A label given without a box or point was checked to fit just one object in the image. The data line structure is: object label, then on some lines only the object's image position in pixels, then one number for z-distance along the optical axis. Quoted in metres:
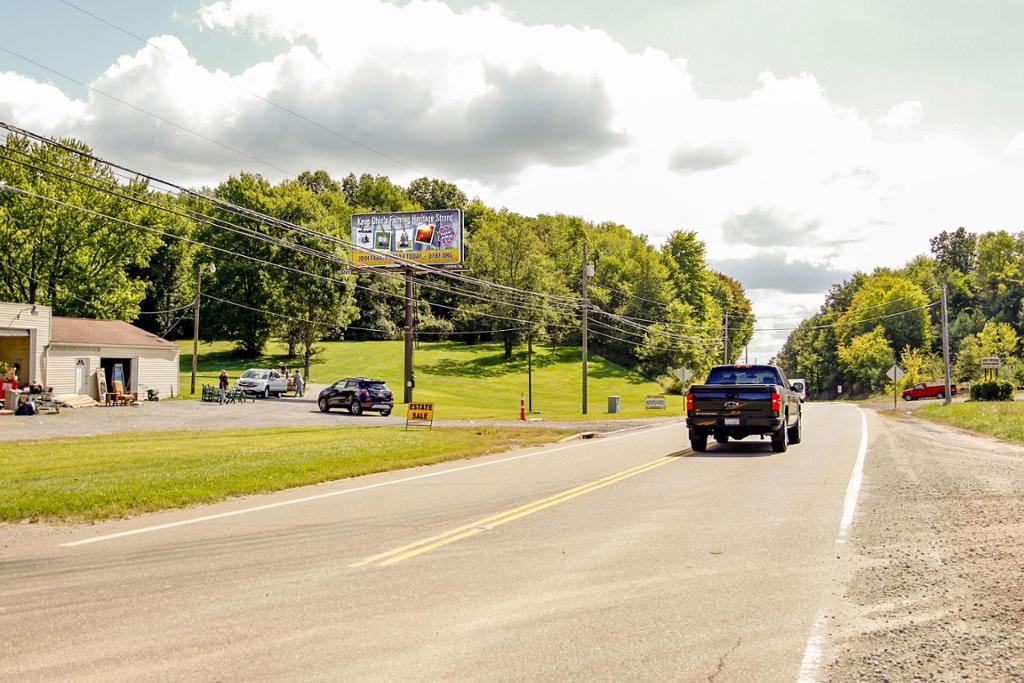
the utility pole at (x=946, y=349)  54.64
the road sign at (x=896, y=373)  54.91
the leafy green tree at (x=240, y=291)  77.69
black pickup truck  19.41
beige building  40.66
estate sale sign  29.02
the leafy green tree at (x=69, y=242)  55.75
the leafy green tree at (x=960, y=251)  148.50
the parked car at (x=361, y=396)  42.19
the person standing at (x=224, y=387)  45.75
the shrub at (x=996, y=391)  48.78
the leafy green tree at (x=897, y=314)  115.69
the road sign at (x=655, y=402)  55.78
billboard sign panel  55.00
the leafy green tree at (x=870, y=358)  107.62
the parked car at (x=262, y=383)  52.62
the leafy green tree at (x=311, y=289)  64.31
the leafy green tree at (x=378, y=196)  116.19
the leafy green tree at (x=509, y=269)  88.69
